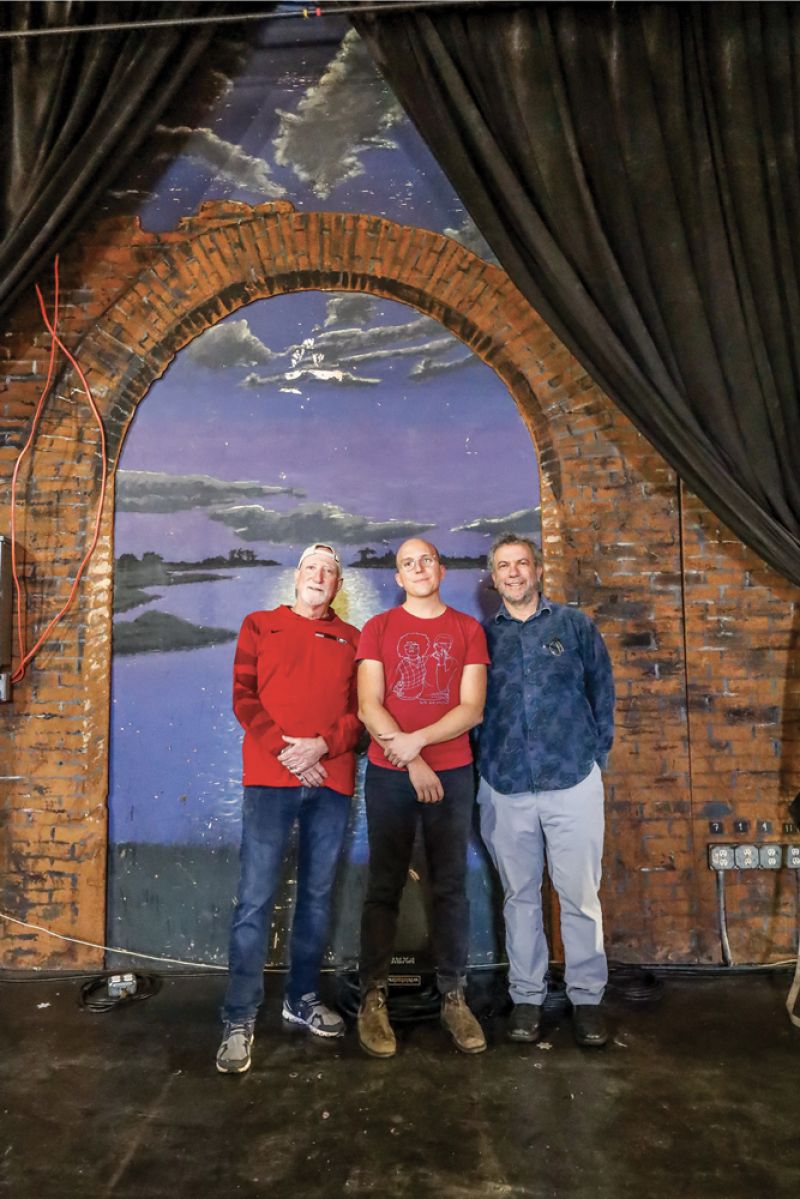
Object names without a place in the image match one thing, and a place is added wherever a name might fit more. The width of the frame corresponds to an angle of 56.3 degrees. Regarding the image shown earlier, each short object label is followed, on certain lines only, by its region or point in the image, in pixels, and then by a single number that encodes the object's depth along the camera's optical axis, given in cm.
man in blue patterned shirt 259
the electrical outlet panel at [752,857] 304
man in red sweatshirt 248
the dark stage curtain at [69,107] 309
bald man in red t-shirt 254
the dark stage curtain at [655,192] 291
